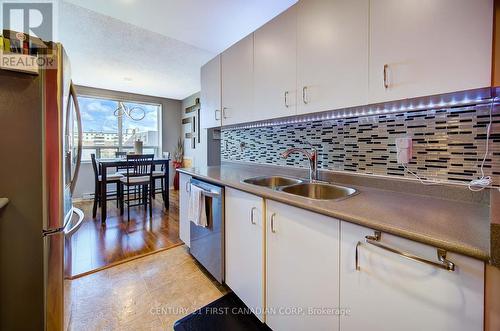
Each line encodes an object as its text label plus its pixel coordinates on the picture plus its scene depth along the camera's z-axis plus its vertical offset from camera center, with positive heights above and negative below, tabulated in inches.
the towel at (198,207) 67.7 -15.1
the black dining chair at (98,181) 128.6 -11.9
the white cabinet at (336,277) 24.5 -17.8
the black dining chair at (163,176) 145.7 -10.4
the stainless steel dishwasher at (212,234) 62.5 -23.2
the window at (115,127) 172.7 +30.6
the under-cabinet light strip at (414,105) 35.1 +11.0
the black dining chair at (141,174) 127.8 -8.1
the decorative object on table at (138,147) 150.1 +10.2
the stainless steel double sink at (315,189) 55.2 -7.8
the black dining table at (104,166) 120.2 -2.5
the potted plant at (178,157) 205.3 +4.2
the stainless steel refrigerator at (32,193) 38.3 -5.8
